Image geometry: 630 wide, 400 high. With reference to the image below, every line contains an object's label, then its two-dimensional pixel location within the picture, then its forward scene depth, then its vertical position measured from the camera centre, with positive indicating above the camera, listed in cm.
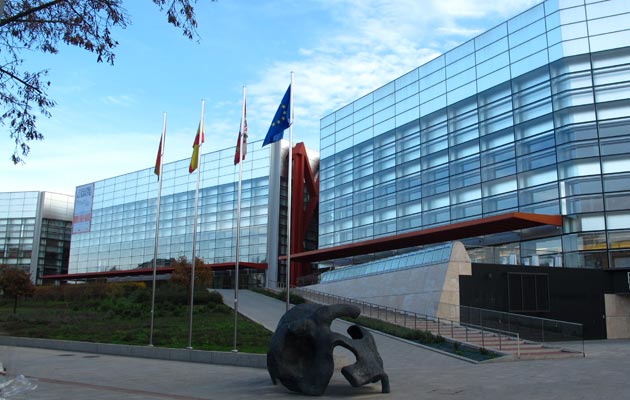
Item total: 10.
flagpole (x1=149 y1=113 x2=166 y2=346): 2638 +673
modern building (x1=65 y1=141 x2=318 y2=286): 6612 +916
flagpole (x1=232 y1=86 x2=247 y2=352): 2202 +568
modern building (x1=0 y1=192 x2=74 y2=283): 9594 +924
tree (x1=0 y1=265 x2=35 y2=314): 4200 +32
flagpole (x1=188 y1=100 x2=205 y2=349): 2491 +651
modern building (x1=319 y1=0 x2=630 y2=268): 3591 +1113
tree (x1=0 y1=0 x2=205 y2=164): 1091 +500
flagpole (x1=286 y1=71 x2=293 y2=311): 1977 +416
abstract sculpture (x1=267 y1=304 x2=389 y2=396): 1230 -133
